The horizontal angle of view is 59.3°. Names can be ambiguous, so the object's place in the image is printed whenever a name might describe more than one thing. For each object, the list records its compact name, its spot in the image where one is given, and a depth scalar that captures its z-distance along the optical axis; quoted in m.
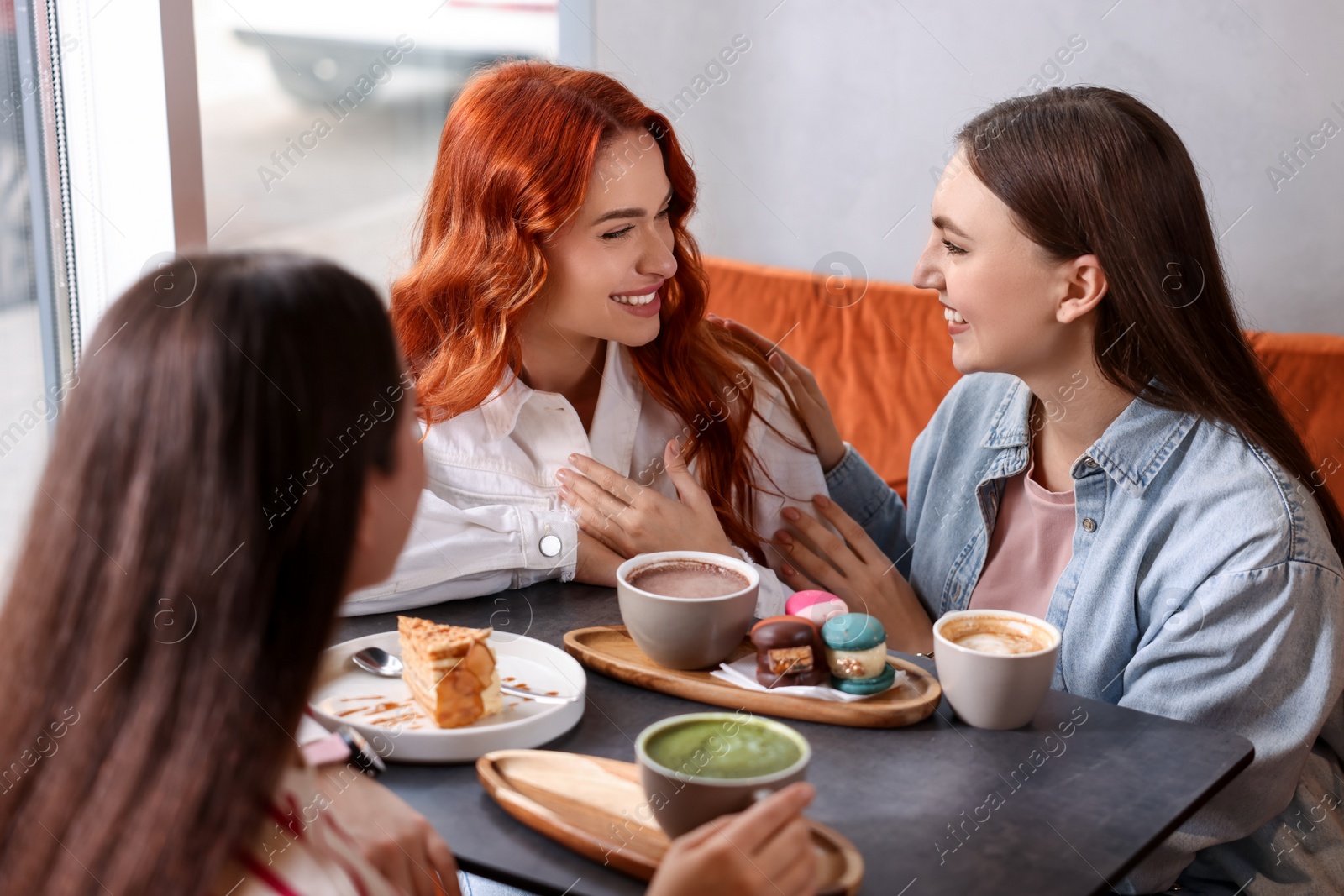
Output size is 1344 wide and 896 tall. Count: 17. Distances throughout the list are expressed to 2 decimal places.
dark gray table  0.92
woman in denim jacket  1.35
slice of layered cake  1.11
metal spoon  1.23
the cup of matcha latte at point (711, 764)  0.89
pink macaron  1.23
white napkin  1.17
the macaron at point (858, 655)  1.17
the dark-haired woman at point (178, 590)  0.72
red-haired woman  1.68
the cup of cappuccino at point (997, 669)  1.11
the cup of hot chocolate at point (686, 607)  1.19
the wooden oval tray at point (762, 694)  1.14
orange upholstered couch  2.56
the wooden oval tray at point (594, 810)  0.91
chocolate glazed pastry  1.18
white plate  1.07
